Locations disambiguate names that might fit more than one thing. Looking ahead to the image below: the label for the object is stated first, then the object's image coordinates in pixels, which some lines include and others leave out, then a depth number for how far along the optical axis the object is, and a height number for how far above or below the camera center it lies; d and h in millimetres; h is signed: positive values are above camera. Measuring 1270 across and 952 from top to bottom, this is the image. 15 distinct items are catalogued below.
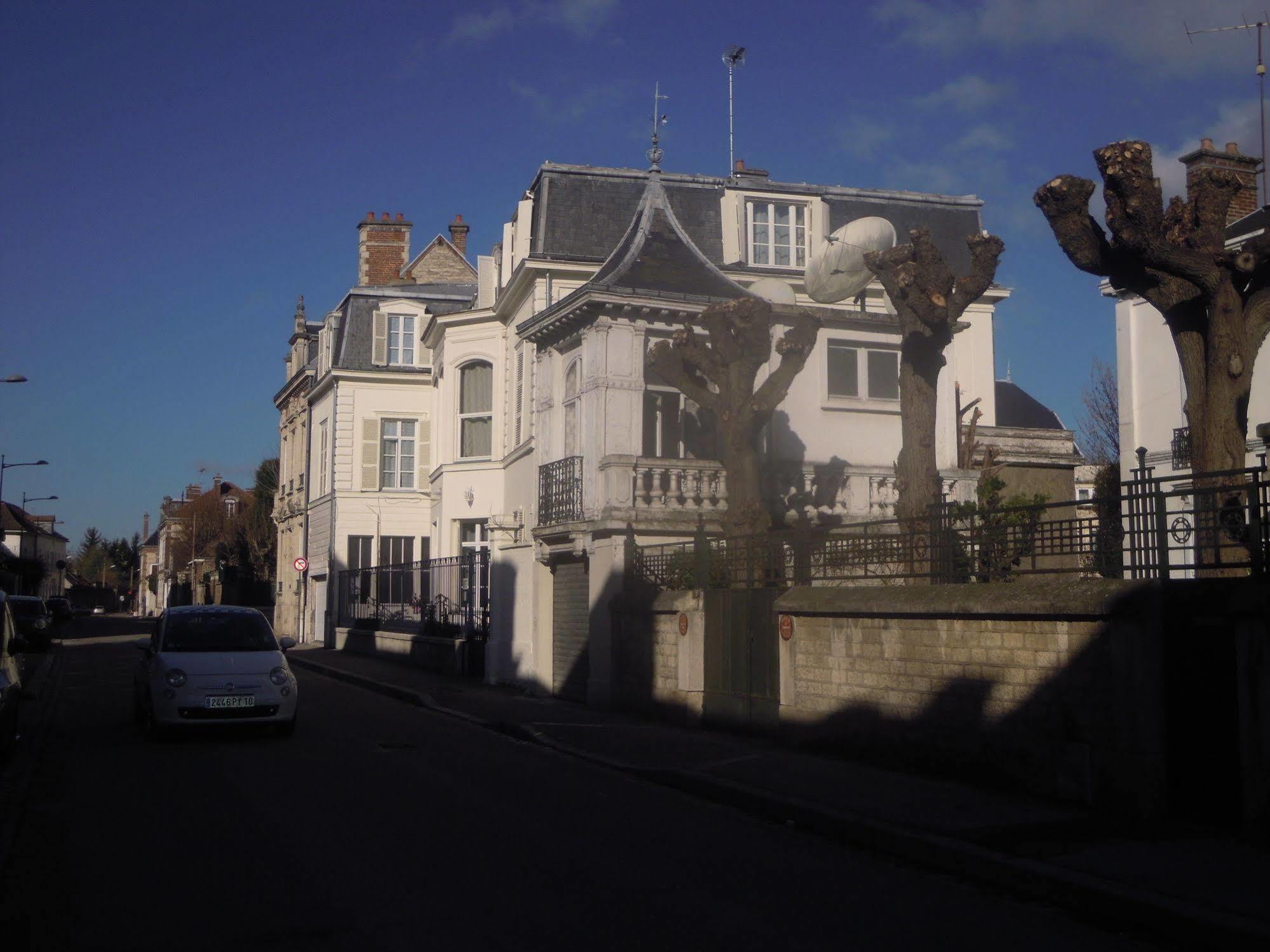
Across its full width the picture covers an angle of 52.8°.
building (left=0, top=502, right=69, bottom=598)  100062 +4987
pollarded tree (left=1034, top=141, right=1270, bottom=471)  11422 +2973
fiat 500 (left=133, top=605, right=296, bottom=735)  14562 -886
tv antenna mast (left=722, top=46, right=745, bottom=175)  29406 +12553
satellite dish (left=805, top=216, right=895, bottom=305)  22141 +5998
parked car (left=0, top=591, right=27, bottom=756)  12641 -838
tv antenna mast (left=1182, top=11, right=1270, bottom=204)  22281 +9971
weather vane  22422 +7828
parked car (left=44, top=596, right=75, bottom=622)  52475 -488
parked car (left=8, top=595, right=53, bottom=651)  35125 -481
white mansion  19891 +3989
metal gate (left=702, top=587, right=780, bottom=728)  14969 -707
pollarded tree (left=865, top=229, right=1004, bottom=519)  14133 +3115
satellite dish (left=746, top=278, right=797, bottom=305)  23047 +5641
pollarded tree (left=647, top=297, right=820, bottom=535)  17109 +3132
